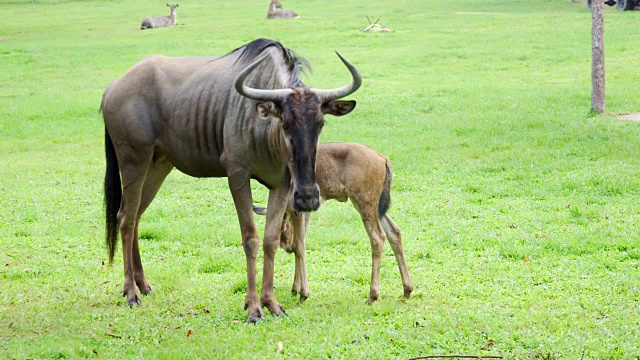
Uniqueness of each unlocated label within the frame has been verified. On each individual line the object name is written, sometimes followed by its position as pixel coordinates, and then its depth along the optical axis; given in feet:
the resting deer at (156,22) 119.03
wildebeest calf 24.81
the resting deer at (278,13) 122.31
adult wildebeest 21.80
